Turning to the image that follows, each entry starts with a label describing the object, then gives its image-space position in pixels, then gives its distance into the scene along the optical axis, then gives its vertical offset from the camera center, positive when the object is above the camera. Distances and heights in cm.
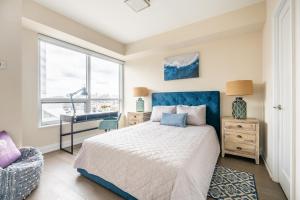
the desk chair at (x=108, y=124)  331 -55
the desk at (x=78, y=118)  287 -38
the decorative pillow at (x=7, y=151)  159 -60
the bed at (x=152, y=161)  121 -63
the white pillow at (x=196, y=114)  285 -28
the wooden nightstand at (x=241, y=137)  237 -64
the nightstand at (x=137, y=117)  373 -45
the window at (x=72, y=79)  297 +52
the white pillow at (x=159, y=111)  321 -24
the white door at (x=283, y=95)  162 +6
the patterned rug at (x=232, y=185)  157 -104
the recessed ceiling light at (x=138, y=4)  229 +156
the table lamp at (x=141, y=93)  393 +19
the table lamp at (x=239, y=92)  250 +14
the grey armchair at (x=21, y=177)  139 -80
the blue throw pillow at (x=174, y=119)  274 -38
